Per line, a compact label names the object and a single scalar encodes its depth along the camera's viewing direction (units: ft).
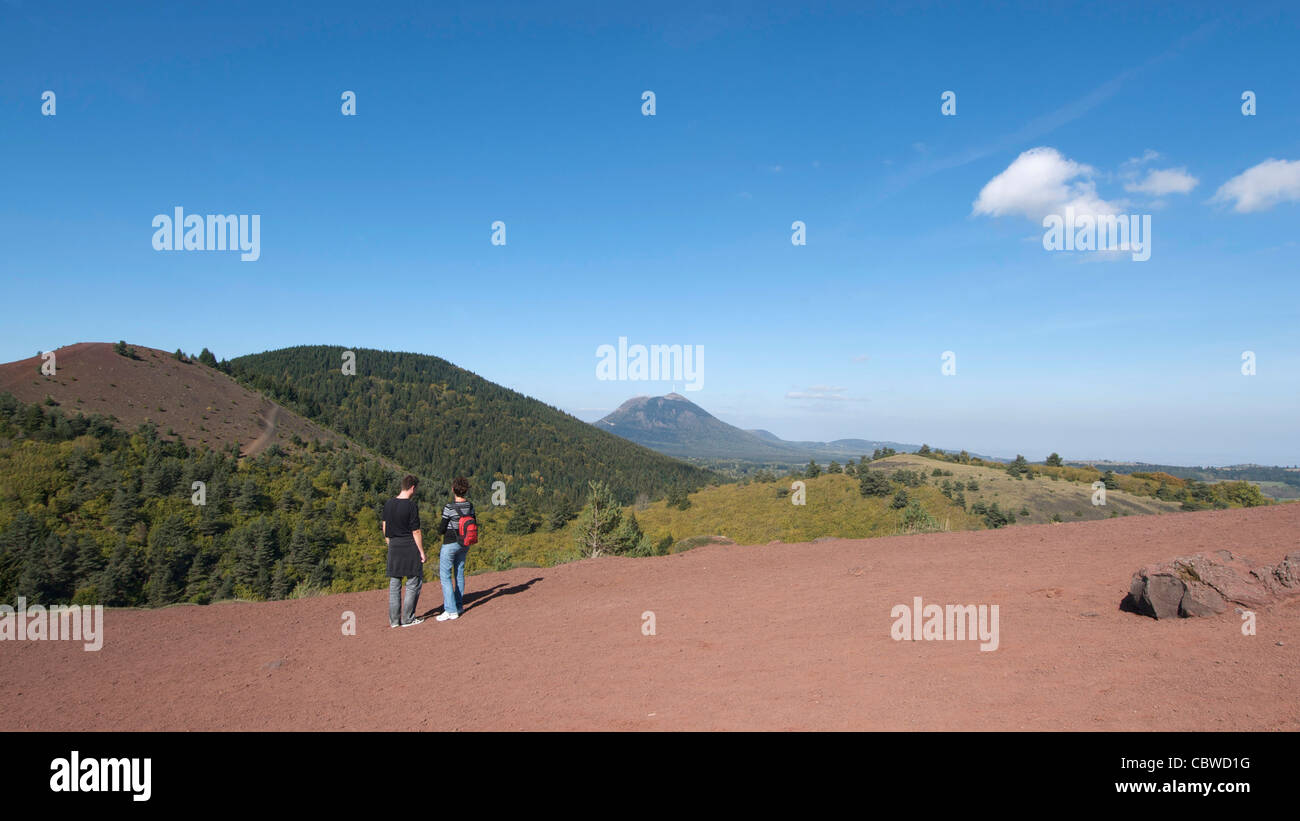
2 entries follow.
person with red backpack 29.35
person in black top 28.17
